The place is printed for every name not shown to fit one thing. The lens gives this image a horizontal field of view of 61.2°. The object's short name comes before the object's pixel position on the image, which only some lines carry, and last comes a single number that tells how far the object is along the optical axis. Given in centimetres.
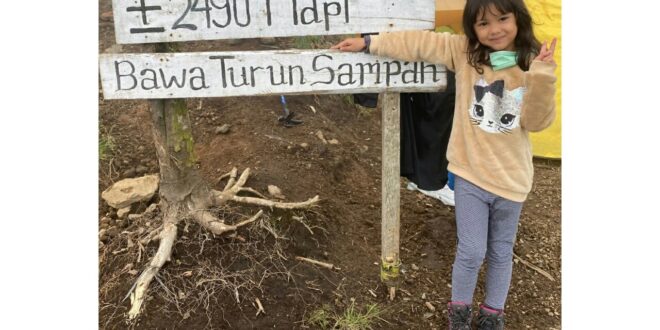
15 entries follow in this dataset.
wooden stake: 270
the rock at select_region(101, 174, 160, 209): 339
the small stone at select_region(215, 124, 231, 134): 403
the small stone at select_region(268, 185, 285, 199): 342
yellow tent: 421
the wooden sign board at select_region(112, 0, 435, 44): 247
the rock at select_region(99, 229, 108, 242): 322
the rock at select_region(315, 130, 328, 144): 411
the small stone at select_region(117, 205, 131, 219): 335
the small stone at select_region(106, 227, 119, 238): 323
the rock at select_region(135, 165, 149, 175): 377
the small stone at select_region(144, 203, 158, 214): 328
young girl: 226
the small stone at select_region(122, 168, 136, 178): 374
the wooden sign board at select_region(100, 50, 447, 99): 253
